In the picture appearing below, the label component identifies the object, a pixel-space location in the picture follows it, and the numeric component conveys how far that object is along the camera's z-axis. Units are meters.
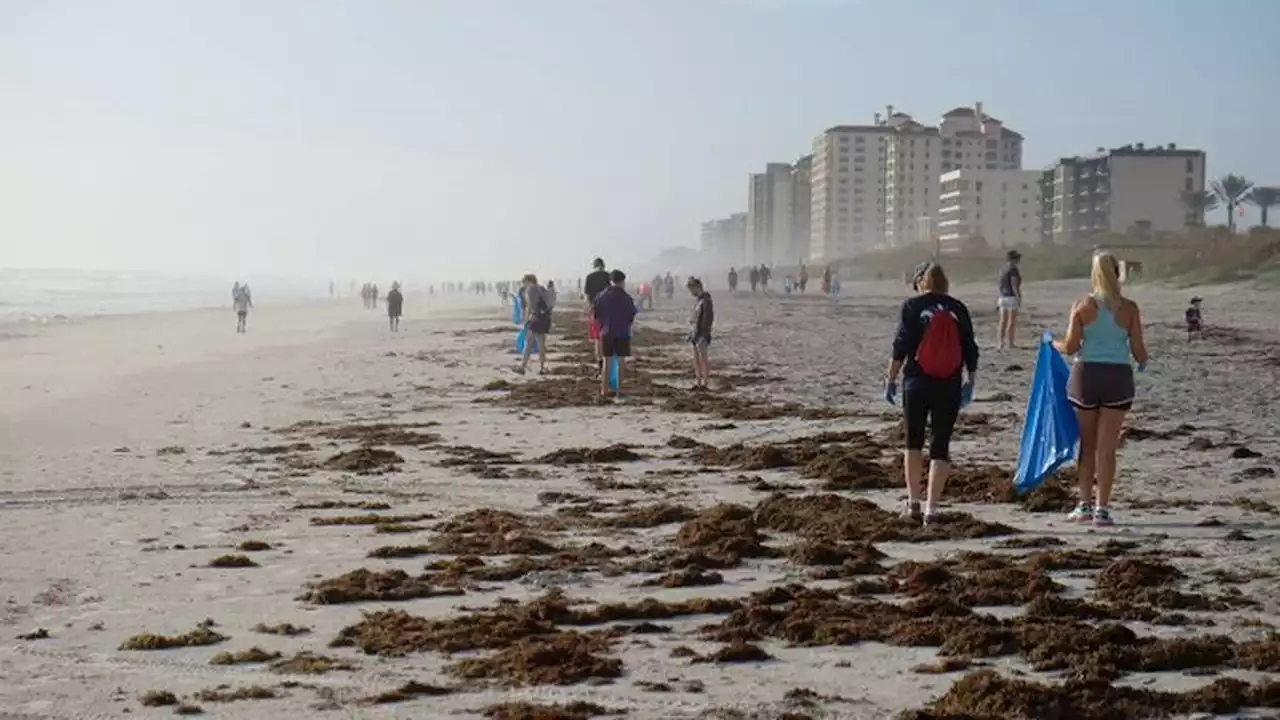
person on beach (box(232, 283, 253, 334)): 50.21
